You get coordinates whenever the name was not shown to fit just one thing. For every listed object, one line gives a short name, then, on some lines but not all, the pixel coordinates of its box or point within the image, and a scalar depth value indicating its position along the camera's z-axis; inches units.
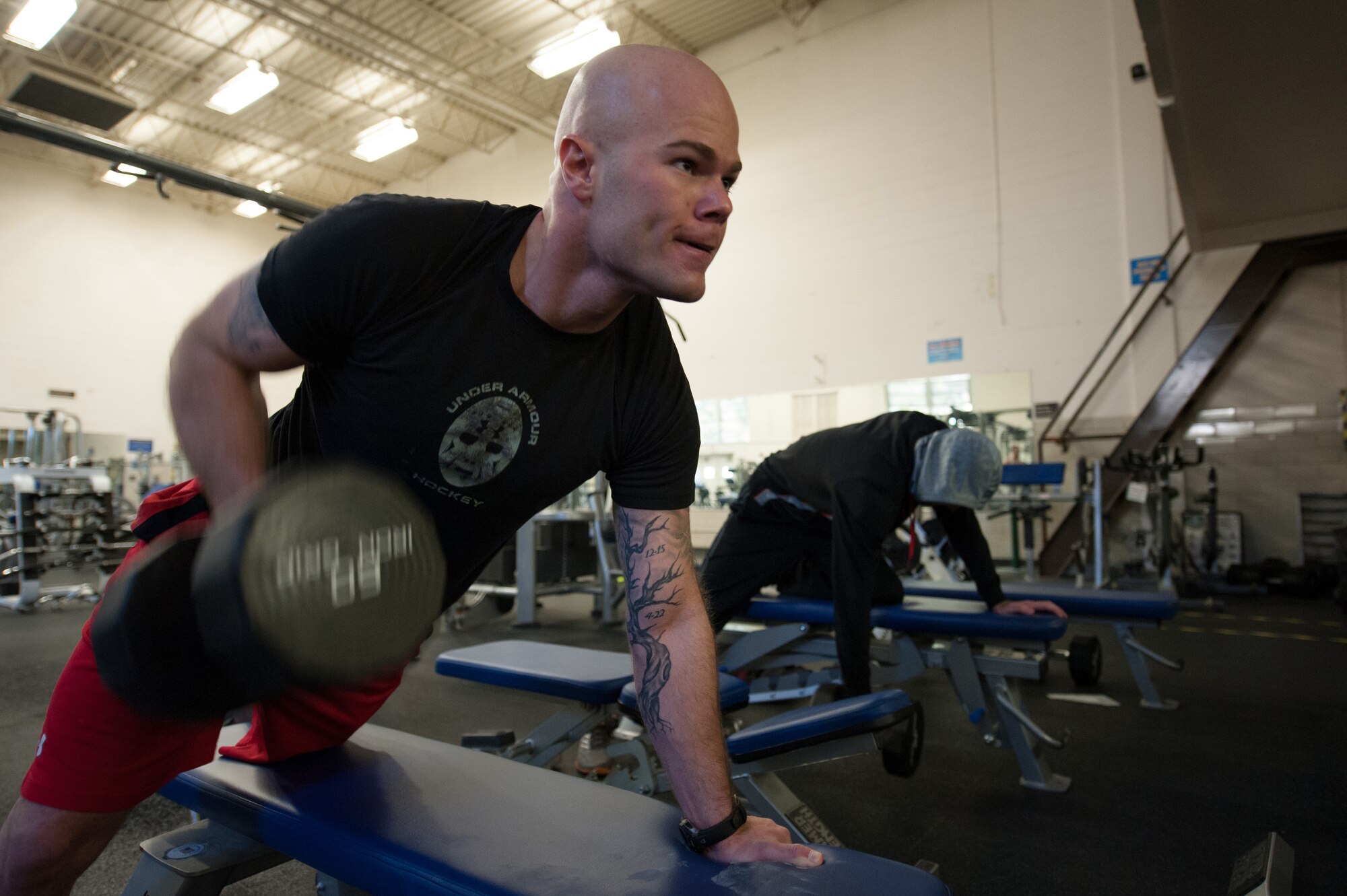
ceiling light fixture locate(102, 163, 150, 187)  133.1
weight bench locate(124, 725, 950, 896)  30.8
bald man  32.5
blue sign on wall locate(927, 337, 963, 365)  271.6
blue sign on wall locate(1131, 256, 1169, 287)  239.6
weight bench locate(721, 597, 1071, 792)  85.1
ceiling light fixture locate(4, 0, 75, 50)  255.0
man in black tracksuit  82.2
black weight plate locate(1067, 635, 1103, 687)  122.2
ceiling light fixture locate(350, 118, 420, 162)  354.0
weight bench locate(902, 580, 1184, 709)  99.7
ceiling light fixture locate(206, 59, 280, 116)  307.4
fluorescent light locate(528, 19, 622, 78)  277.1
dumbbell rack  202.1
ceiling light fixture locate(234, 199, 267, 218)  444.5
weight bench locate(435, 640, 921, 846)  47.6
